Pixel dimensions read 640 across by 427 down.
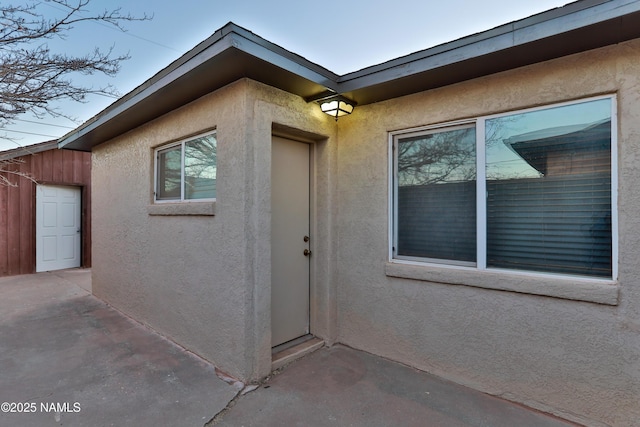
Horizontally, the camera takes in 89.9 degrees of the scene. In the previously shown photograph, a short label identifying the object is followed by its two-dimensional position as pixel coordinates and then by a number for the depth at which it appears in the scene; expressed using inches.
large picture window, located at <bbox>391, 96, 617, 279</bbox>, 99.3
